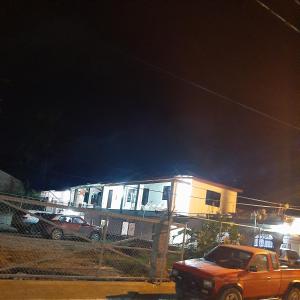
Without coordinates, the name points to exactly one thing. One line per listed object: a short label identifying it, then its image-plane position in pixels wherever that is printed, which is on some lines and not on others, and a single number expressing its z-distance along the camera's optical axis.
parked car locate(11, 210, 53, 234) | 15.57
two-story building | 24.03
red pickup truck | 7.24
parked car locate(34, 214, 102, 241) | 15.60
